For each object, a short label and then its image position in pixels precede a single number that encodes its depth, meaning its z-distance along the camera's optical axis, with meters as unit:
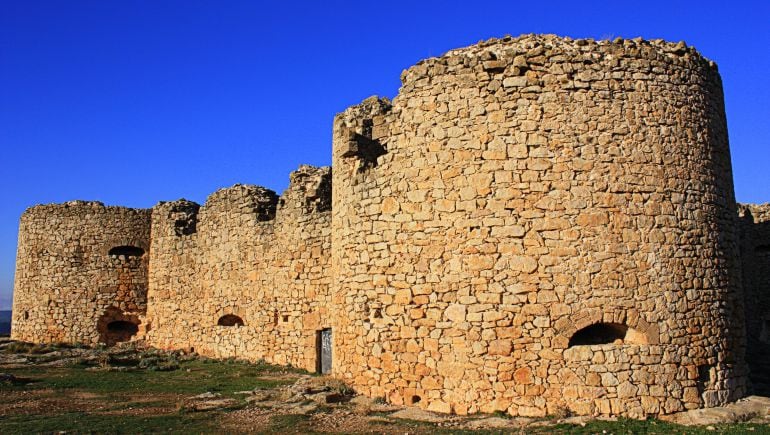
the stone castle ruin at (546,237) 8.77
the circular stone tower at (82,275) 21.39
